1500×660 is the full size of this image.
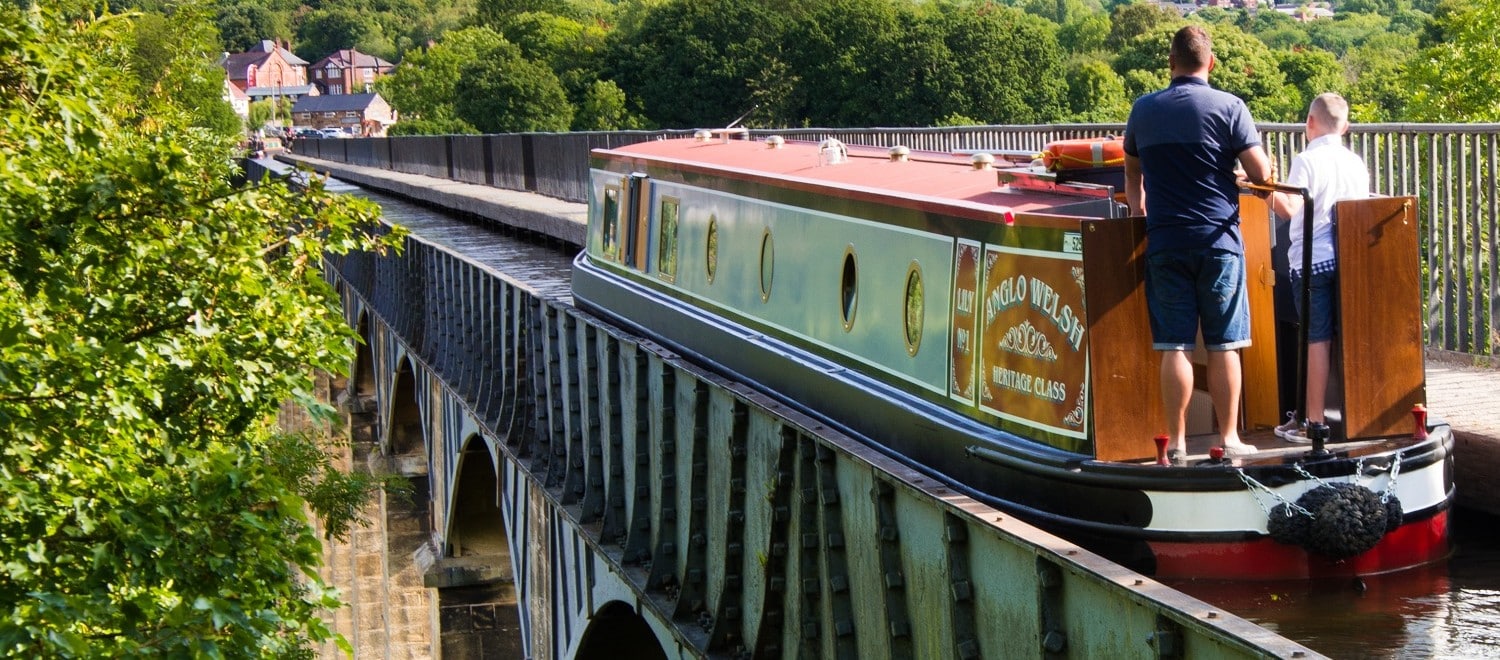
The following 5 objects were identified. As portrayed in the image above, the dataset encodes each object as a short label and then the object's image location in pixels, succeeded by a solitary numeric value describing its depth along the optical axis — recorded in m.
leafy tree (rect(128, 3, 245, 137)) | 43.25
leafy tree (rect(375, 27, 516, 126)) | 134.34
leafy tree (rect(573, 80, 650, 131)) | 99.62
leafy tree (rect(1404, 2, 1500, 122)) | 49.09
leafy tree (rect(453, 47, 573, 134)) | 107.56
